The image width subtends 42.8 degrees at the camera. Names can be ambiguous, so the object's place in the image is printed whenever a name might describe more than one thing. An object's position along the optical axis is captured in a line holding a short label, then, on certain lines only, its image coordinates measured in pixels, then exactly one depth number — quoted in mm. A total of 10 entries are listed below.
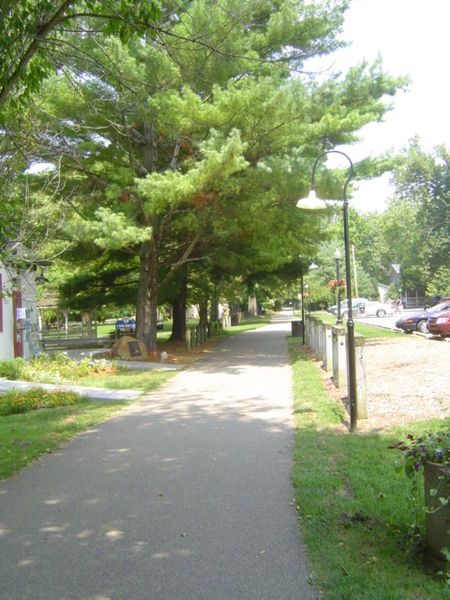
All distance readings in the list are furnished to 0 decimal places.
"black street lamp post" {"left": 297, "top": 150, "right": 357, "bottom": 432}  7867
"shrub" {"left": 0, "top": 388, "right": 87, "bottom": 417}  10570
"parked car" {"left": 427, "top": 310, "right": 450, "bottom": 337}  23078
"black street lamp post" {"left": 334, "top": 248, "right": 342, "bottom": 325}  22669
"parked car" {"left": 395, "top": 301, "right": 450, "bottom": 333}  27062
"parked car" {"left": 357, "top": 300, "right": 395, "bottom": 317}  51625
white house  18250
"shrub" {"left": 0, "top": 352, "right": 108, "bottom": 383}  13969
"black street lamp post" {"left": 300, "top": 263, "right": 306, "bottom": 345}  23700
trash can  29422
